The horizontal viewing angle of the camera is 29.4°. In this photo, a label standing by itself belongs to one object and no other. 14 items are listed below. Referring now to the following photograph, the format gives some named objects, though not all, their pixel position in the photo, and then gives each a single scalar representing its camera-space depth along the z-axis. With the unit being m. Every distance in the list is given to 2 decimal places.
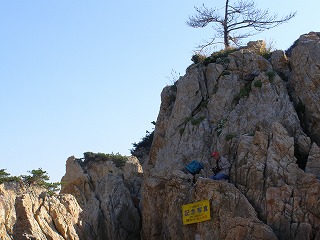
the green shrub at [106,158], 52.83
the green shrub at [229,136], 28.57
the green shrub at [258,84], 30.09
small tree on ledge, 39.09
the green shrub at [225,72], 32.38
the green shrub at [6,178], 37.59
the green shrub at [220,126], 29.82
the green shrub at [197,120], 31.36
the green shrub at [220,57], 33.44
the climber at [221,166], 26.62
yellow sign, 25.89
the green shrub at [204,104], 32.18
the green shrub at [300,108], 28.48
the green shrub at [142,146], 55.72
